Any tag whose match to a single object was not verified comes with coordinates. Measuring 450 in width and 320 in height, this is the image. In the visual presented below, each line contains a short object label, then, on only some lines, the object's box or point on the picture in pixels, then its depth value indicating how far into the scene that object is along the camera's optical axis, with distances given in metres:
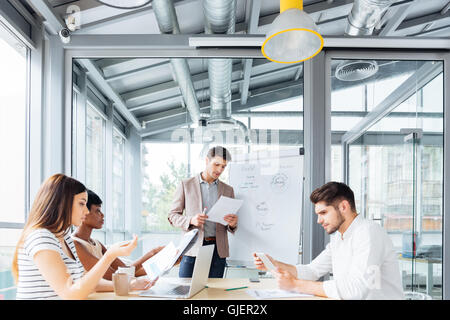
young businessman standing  2.88
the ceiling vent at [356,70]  3.32
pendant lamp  2.00
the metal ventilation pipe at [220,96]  3.29
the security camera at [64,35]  3.13
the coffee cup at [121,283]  1.70
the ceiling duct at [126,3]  1.45
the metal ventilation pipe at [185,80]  3.17
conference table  1.70
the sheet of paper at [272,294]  1.68
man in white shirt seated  1.69
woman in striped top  1.46
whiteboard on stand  3.12
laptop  1.68
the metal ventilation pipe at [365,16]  2.69
